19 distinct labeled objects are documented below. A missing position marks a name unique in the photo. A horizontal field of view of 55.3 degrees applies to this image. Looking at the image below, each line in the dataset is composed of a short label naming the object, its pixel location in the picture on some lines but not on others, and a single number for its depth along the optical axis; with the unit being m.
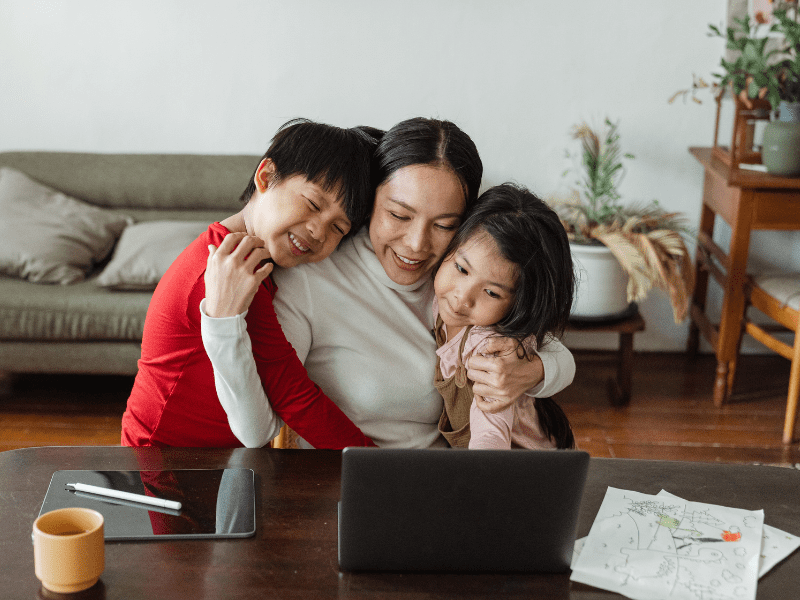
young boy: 1.25
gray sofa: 2.69
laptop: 0.85
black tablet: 0.98
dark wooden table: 0.89
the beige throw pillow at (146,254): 2.77
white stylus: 1.03
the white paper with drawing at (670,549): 0.92
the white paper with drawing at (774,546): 0.97
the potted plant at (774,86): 2.68
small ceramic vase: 2.69
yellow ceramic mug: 0.83
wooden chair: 2.69
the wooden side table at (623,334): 2.92
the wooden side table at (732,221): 2.74
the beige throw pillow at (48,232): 2.81
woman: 1.32
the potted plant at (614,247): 2.79
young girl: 1.30
